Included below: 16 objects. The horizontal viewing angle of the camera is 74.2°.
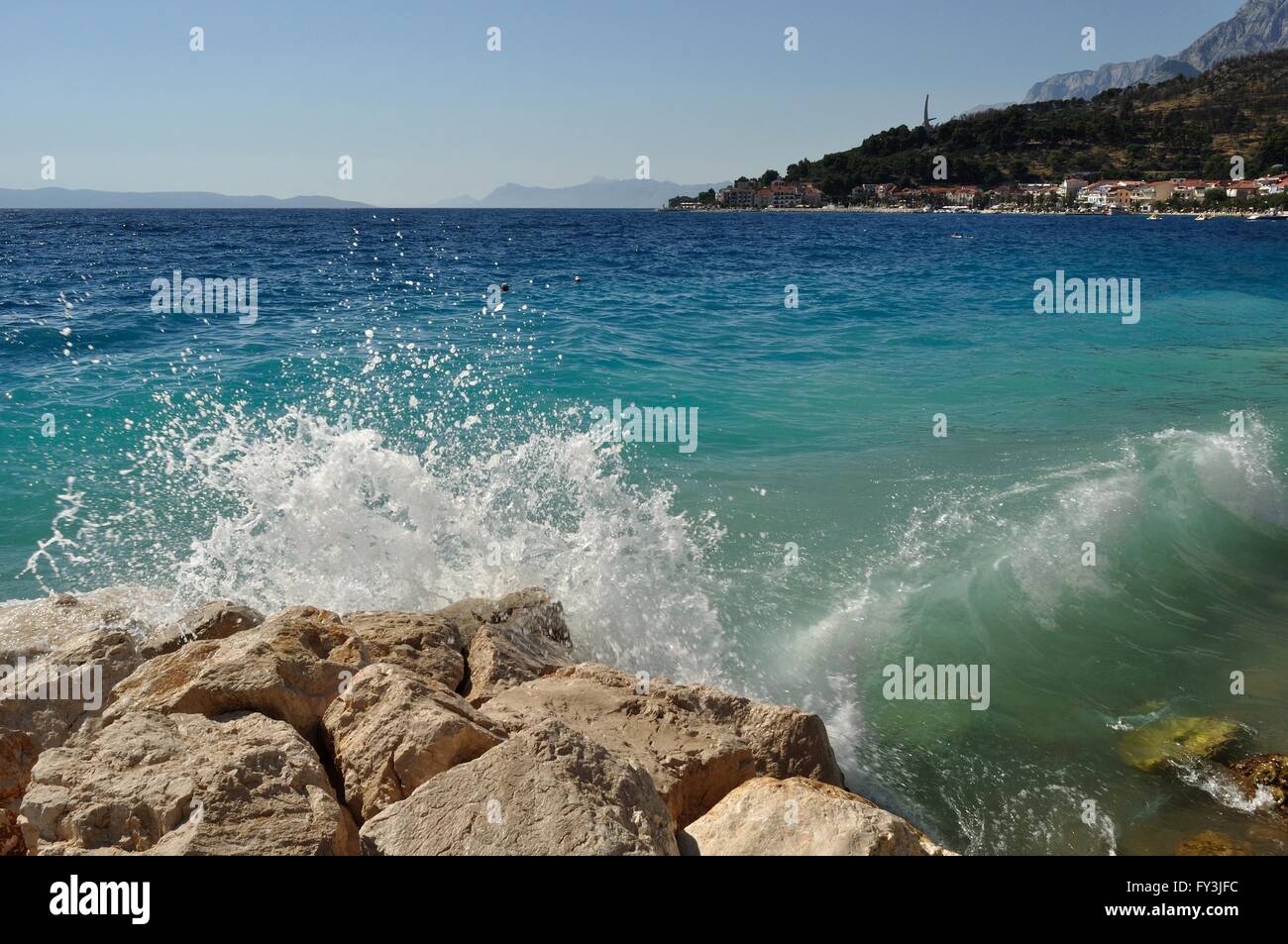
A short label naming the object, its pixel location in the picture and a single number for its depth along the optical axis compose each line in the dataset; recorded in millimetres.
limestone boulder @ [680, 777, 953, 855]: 3492
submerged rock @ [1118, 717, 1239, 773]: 5719
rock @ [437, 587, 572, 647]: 6270
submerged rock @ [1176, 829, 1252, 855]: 4840
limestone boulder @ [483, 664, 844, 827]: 4480
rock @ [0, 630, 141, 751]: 4492
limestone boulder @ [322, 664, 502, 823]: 3779
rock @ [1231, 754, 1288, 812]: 5311
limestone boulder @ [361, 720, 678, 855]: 3133
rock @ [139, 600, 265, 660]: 5637
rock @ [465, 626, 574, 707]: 5250
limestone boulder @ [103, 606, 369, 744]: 4344
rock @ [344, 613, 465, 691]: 5301
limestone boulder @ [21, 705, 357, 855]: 3215
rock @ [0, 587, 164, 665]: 5402
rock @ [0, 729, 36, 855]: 4176
